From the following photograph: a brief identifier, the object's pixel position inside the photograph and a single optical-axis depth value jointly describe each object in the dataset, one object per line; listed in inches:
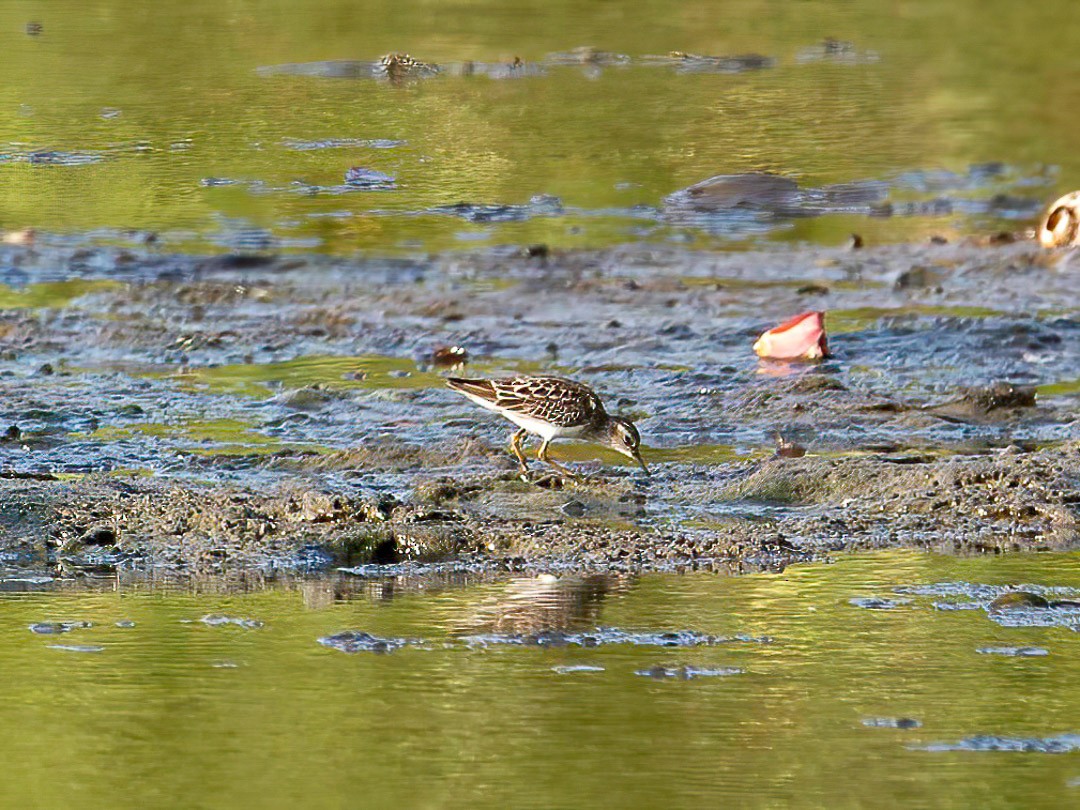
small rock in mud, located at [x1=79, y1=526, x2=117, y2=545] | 476.7
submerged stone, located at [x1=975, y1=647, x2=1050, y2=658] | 394.0
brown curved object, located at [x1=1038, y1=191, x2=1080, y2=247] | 934.4
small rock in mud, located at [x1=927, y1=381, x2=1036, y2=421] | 643.5
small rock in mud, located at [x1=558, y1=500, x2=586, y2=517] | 521.6
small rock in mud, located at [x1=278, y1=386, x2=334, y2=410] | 662.5
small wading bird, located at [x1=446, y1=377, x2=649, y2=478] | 593.3
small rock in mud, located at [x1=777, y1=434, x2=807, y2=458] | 596.0
